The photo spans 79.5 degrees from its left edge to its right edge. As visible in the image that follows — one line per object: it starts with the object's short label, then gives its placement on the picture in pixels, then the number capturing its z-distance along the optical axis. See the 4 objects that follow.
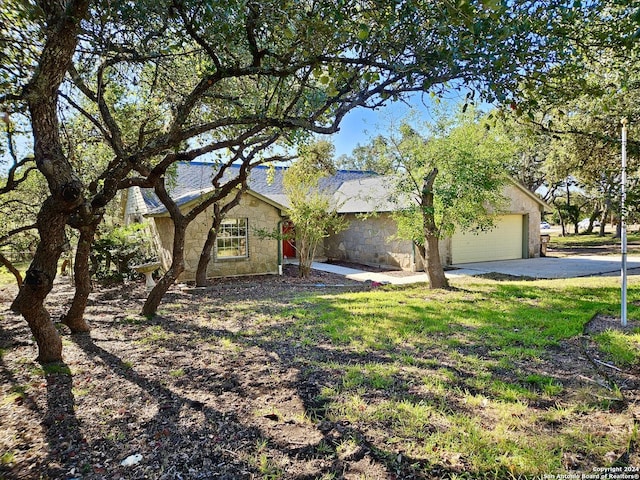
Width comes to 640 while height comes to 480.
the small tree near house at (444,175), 8.27
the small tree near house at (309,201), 11.21
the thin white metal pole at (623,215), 4.10
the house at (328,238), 11.69
